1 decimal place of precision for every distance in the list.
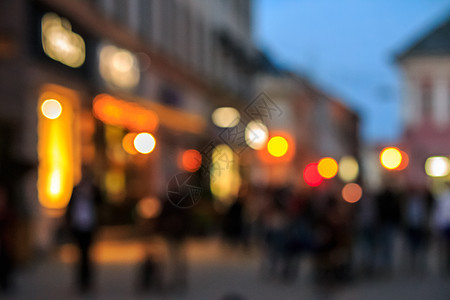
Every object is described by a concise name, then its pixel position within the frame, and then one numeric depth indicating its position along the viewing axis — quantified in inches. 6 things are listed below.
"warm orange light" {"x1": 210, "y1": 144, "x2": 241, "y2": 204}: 1460.6
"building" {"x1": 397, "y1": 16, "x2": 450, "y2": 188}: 1934.1
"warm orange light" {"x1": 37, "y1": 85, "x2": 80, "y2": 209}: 848.9
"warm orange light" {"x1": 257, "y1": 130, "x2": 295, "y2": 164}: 1824.6
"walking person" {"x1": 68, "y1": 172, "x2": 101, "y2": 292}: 565.0
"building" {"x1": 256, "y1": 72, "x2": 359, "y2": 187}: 2471.7
